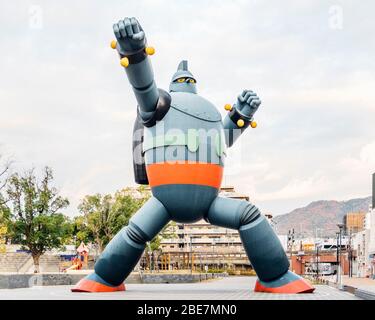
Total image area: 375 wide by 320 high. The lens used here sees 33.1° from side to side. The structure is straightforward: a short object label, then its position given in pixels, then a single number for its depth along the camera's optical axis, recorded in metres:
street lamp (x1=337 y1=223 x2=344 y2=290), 26.37
